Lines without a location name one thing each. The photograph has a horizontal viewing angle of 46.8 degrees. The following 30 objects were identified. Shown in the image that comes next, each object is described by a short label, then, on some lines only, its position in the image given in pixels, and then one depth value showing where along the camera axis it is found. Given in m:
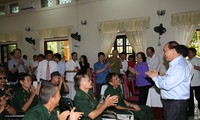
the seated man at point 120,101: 3.38
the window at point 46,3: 9.30
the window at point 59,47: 9.64
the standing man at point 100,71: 5.54
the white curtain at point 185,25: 6.25
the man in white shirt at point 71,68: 6.43
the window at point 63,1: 8.76
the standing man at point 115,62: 6.35
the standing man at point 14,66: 5.51
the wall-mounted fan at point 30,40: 9.53
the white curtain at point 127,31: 7.11
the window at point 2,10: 10.66
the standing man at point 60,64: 6.15
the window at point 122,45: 7.72
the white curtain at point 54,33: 8.59
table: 4.42
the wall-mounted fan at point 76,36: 8.21
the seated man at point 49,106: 1.80
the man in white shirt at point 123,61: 7.07
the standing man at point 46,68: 5.41
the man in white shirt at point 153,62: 5.70
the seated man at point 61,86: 3.09
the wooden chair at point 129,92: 4.72
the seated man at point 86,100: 2.22
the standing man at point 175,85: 2.50
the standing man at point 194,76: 4.68
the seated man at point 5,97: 2.50
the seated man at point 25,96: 2.90
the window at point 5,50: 10.57
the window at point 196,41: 7.71
